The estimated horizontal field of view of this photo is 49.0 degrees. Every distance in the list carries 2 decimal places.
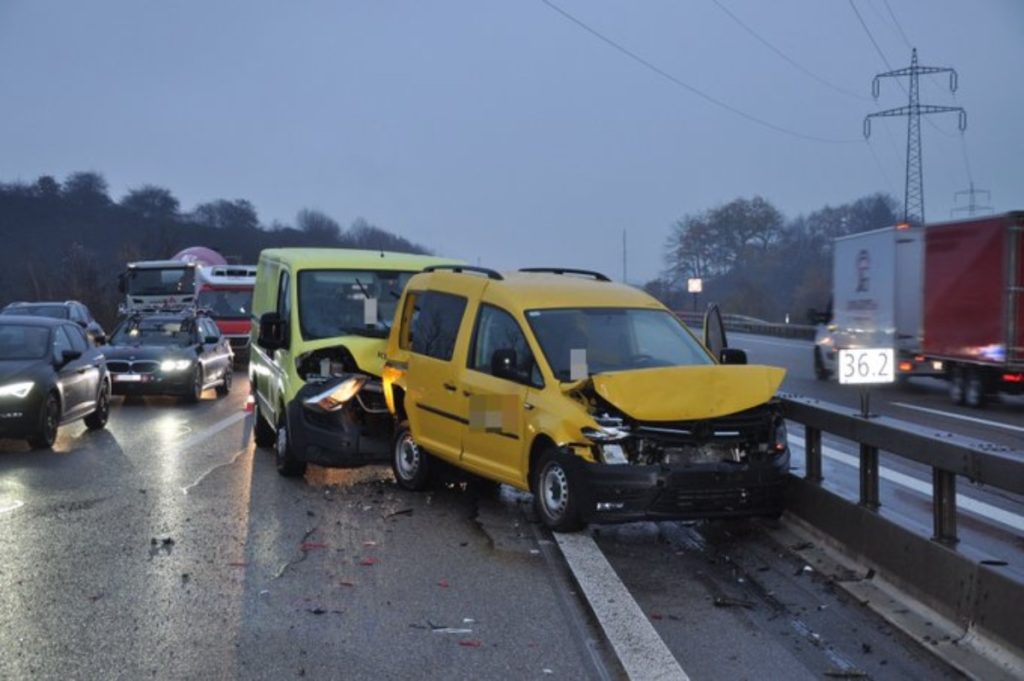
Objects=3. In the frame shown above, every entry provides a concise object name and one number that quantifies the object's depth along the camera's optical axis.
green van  10.35
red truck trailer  18.12
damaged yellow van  7.55
